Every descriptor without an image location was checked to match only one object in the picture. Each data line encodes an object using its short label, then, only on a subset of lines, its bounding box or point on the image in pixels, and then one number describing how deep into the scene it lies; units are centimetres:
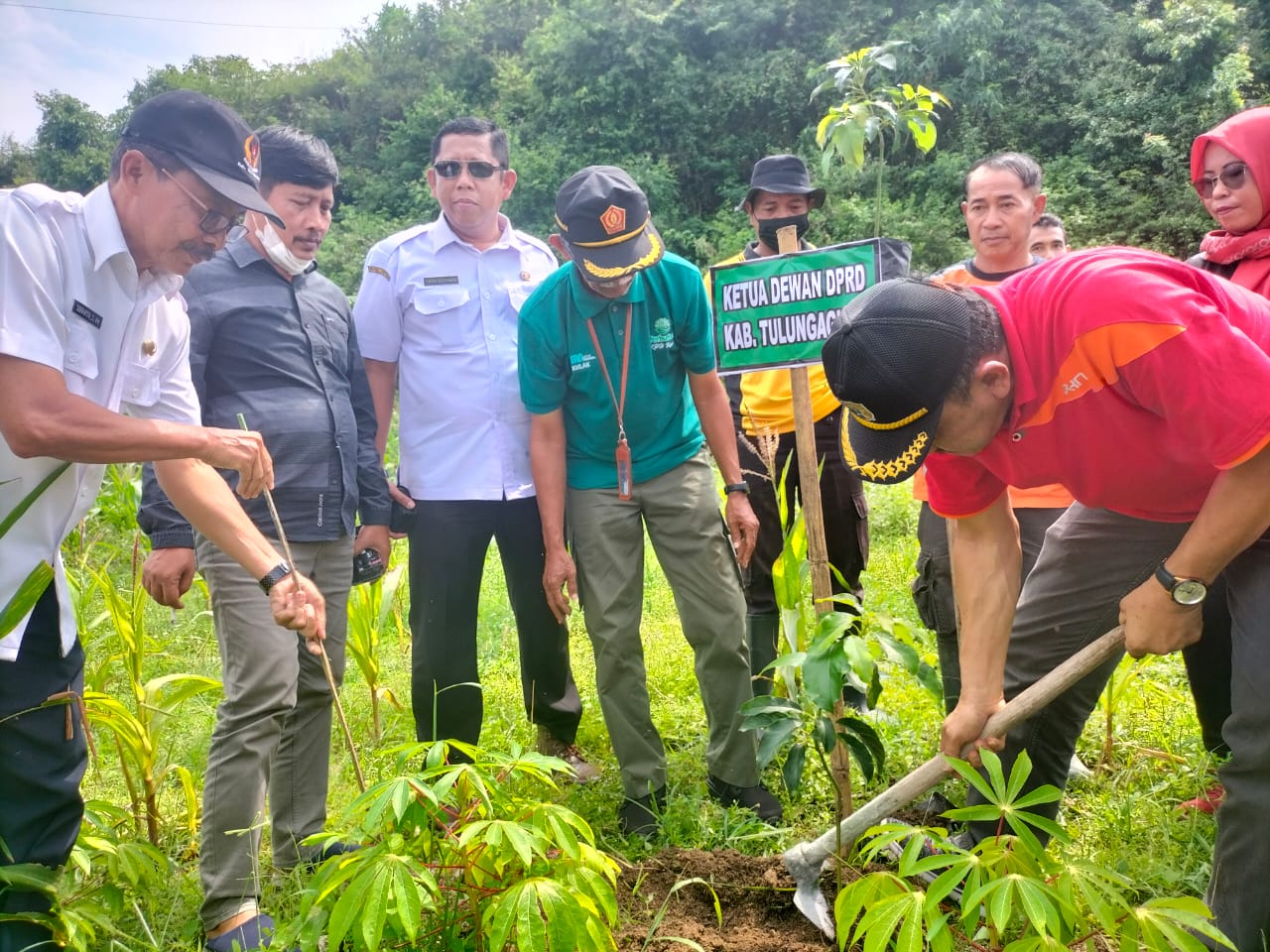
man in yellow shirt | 371
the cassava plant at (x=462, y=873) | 158
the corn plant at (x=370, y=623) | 349
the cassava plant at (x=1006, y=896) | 149
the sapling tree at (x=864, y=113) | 331
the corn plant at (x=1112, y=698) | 302
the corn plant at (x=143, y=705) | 267
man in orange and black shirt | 298
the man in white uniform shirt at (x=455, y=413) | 315
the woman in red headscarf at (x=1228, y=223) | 247
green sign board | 271
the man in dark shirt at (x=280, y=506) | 242
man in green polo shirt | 295
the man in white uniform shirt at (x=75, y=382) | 178
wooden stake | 241
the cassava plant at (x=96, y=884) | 180
